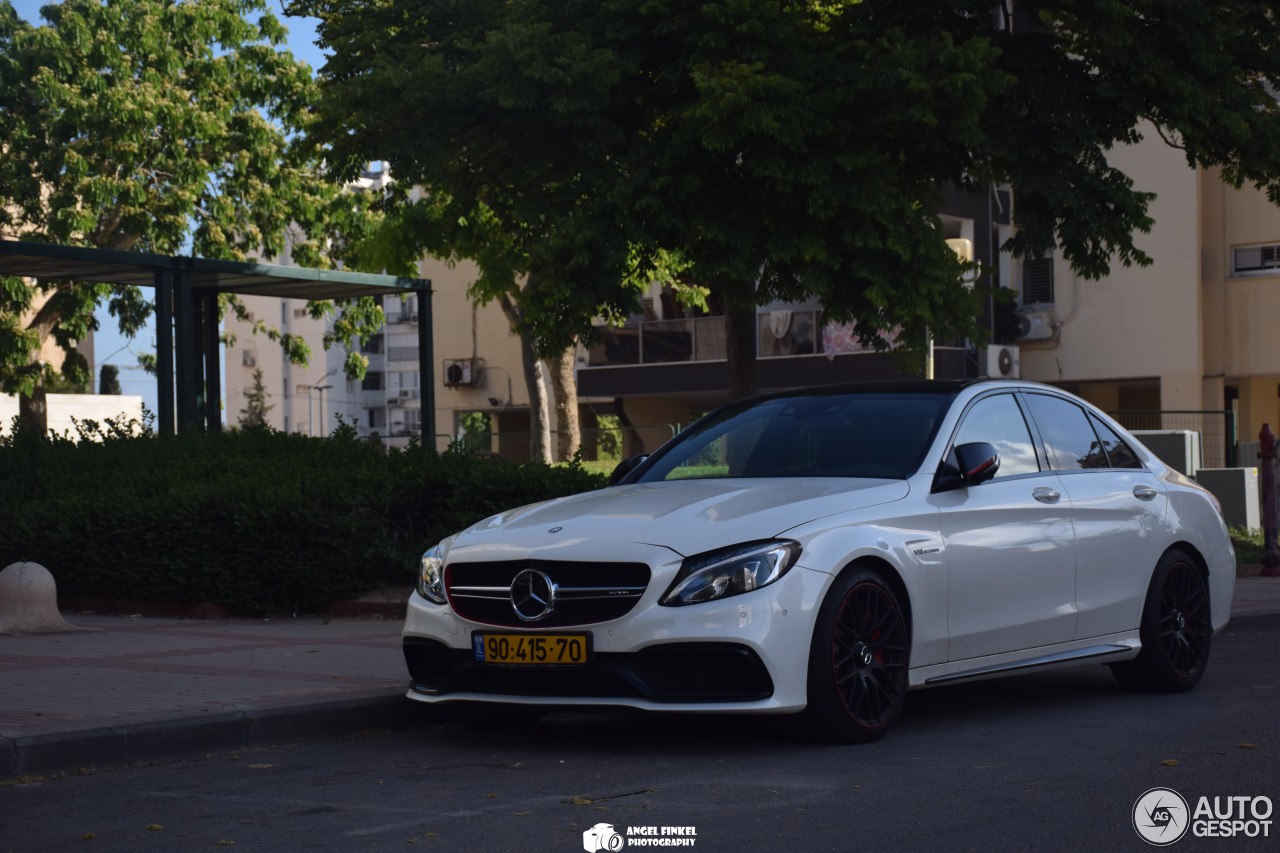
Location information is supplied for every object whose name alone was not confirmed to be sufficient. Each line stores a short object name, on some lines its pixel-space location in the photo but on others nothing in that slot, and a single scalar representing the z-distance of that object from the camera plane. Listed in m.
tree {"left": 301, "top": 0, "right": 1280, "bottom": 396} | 14.70
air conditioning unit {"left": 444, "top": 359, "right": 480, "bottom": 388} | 58.97
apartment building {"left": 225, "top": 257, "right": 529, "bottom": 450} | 59.19
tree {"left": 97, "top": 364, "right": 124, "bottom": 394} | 93.31
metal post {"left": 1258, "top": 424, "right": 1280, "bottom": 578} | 17.00
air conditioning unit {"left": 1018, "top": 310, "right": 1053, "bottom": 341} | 39.56
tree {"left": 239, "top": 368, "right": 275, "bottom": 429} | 83.88
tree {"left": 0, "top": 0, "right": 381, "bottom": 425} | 32.38
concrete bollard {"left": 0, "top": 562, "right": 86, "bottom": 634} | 11.80
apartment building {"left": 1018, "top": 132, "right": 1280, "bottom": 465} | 37.34
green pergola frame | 16.28
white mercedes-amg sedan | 6.76
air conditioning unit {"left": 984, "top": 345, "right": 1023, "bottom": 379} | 37.31
